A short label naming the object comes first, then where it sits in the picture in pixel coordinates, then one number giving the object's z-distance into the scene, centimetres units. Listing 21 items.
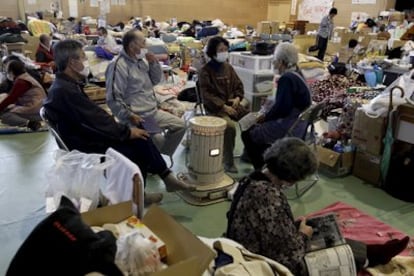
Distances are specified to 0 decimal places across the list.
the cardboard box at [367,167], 337
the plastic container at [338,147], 357
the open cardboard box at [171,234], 145
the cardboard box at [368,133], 329
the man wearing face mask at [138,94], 302
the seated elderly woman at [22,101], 446
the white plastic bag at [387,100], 321
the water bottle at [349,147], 357
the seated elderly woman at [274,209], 166
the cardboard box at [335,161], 354
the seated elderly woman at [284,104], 300
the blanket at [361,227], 255
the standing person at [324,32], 914
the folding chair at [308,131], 309
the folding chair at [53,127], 248
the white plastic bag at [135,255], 144
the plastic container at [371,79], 542
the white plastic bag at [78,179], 198
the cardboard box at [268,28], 1002
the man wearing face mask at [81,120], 242
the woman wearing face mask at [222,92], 350
